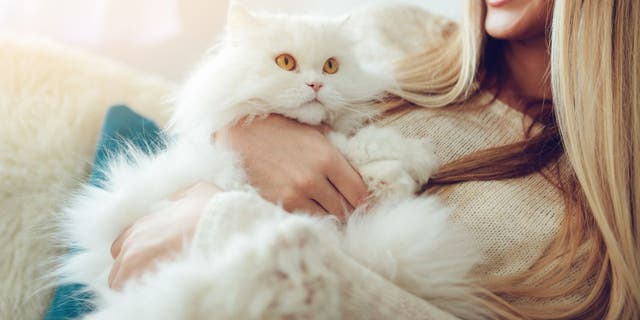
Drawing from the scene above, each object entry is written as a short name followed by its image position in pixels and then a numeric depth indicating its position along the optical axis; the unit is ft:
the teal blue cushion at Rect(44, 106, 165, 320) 2.72
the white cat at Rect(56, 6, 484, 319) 1.45
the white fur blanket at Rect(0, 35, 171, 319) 2.92
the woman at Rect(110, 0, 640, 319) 2.20
